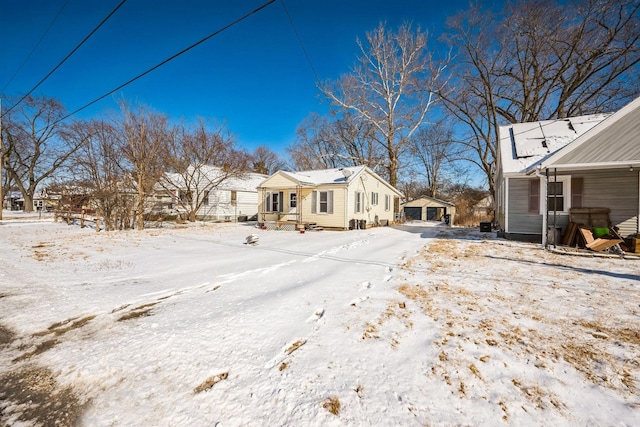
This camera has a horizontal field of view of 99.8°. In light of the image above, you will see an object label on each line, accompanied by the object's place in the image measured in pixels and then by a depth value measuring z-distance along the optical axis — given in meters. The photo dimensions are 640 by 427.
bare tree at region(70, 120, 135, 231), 13.75
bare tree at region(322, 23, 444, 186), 20.81
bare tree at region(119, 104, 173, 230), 14.23
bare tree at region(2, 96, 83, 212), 29.98
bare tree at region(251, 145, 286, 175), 45.34
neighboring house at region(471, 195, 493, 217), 27.01
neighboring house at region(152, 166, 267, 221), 21.45
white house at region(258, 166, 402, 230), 15.93
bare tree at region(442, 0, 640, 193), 17.06
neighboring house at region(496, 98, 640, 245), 7.95
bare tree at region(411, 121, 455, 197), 36.11
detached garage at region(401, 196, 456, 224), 31.70
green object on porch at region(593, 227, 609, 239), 8.44
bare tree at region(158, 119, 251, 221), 20.92
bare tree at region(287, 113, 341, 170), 33.56
